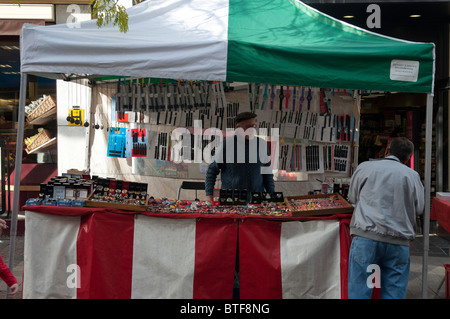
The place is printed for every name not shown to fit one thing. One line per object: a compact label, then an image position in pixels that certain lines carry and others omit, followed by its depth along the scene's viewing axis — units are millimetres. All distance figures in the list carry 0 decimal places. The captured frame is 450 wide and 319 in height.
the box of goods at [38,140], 8398
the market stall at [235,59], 4406
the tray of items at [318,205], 4633
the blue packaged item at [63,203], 4664
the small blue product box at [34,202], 4629
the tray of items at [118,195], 4648
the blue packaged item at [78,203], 4656
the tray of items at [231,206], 4734
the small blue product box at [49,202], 4660
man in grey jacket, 3949
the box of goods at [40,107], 8227
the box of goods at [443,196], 5500
